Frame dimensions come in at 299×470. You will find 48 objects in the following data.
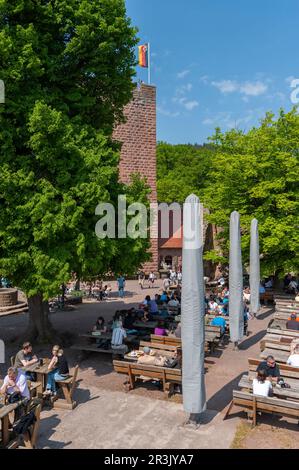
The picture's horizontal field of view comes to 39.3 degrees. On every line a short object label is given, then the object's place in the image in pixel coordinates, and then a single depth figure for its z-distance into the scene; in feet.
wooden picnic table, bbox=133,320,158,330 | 47.90
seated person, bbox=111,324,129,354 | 39.47
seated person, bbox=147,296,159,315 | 54.13
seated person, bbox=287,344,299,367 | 32.99
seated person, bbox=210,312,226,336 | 46.84
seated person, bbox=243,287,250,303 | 64.95
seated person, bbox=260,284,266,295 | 71.45
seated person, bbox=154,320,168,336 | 42.63
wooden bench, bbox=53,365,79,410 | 29.86
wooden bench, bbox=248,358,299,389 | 30.76
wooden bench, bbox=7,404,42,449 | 23.93
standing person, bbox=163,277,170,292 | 88.09
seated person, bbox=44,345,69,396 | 31.01
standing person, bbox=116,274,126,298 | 77.96
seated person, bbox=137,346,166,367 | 33.50
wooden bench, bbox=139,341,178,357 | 37.83
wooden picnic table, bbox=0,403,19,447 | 23.30
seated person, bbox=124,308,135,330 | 47.52
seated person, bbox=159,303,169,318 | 53.31
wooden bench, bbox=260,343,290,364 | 35.70
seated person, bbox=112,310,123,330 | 40.50
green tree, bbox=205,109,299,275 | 66.33
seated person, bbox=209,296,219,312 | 56.80
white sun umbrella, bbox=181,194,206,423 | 26.20
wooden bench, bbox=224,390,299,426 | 25.80
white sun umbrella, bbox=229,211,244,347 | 41.52
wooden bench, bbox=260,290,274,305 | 71.51
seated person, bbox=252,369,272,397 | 27.30
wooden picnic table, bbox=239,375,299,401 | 27.55
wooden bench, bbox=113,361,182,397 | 31.42
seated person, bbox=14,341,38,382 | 32.19
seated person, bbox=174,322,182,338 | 42.16
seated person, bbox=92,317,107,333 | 44.44
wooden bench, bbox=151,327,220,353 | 39.91
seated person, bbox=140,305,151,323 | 50.66
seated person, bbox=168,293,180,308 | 58.80
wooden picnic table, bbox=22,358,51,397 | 30.53
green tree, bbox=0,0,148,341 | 34.30
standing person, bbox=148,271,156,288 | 96.63
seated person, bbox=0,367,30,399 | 26.61
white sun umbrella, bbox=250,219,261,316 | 53.26
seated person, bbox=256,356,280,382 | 29.60
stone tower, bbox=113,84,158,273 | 104.47
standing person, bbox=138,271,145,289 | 93.42
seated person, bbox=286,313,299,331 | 44.21
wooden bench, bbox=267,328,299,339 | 41.99
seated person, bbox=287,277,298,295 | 74.79
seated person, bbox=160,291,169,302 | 62.90
